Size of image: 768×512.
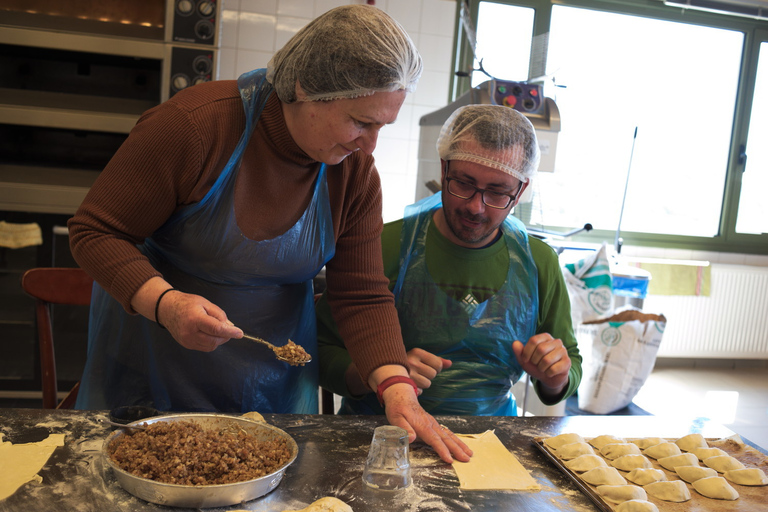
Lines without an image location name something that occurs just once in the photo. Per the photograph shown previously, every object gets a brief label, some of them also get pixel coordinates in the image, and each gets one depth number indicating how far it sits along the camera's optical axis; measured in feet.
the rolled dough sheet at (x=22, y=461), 3.24
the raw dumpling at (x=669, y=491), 3.84
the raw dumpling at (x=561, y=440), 4.30
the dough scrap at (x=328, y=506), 3.14
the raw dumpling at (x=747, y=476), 4.09
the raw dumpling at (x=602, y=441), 4.48
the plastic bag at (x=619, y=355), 11.44
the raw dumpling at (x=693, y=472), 4.03
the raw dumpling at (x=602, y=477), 3.85
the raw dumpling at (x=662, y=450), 4.36
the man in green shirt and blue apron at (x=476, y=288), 5.39
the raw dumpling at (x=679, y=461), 4.21
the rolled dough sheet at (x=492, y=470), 3.76
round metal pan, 3.09
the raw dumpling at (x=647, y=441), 4.57
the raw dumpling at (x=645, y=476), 3.98
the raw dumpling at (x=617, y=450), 4.33
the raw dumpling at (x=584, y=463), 3.98
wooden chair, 5.33
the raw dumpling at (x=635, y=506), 3.50
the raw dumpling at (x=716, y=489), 3.87
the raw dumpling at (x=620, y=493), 3.68
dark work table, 3.23
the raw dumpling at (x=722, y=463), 4.21
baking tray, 3.58
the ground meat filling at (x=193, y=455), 3.26
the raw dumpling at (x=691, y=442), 4.53
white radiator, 15.31
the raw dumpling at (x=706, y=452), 4.38
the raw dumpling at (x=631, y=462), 4.14
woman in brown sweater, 3.73
